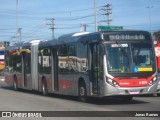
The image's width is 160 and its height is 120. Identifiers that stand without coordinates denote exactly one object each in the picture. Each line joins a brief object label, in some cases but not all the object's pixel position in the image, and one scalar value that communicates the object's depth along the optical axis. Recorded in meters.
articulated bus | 18.67
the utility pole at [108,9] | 76.88
